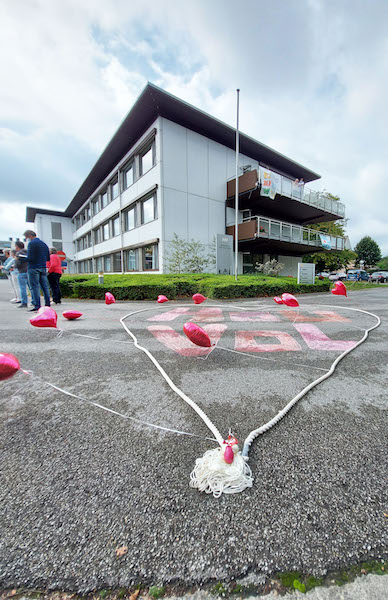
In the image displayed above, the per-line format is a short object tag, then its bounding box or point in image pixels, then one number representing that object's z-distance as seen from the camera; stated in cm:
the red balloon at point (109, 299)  634
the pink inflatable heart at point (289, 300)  469
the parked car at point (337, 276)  3416
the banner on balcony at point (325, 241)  2052
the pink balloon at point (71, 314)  536
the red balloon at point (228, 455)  122
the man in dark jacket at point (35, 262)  626
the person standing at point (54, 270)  762
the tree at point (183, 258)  1499
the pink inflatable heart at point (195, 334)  258
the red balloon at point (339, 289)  562
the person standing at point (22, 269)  654
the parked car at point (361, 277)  2966
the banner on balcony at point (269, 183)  1560
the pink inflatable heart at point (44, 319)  332
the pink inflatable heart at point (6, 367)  172
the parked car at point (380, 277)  3138
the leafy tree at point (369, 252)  5875
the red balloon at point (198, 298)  552
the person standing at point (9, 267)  832
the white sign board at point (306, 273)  1377
